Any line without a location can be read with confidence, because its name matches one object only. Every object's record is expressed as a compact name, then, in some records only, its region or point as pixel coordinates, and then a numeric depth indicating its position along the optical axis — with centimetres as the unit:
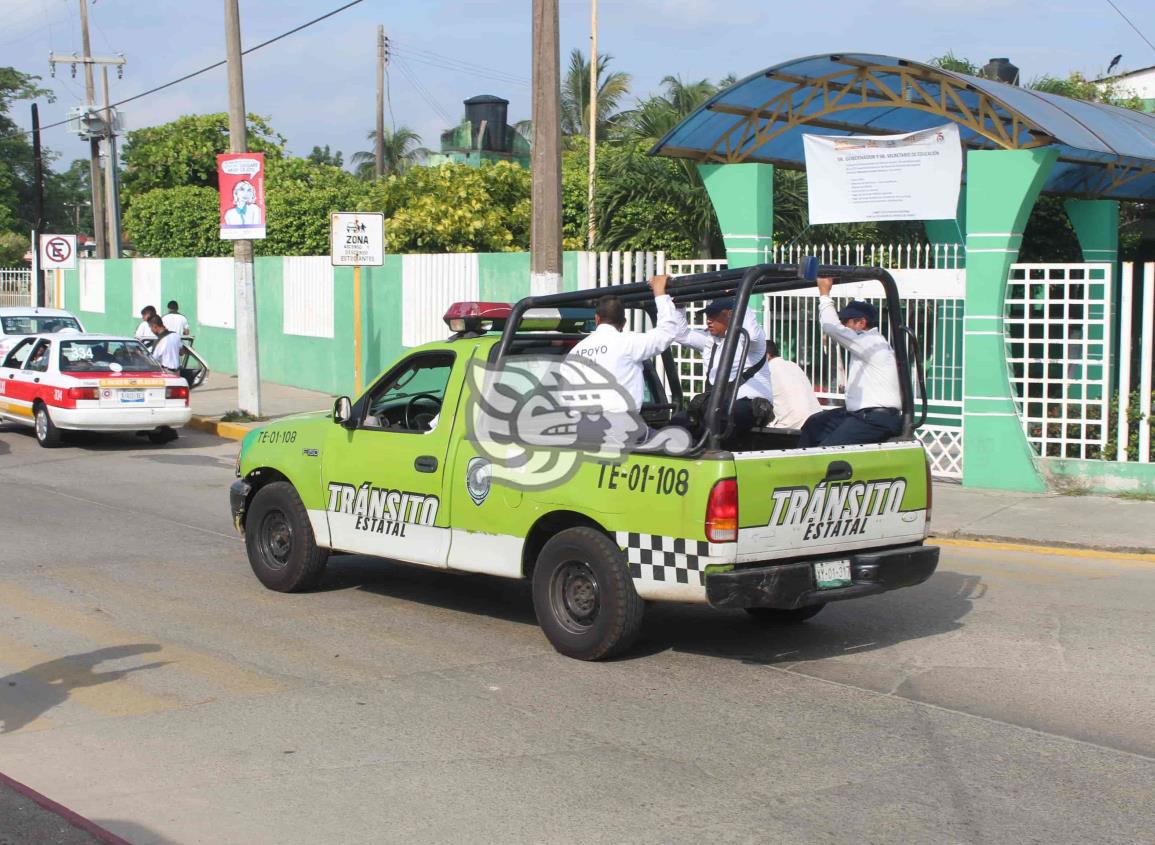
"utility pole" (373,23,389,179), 5012
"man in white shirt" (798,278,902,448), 785
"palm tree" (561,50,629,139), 4953
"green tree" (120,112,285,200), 3856
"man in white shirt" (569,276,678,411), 744
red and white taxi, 1681
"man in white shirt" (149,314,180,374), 2119
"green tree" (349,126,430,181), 6531
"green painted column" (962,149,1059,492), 1324
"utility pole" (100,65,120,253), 3225
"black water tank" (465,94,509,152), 4803
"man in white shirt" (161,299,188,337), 2279
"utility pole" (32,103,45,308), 3191
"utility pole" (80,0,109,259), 3394
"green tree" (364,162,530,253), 2691
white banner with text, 1378
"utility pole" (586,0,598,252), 3053
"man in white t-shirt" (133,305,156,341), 2213
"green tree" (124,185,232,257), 3322
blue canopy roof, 1325
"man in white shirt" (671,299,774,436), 810
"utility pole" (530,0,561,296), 1482
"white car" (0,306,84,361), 2172
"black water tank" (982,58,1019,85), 1964
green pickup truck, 677
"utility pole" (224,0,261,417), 1898
